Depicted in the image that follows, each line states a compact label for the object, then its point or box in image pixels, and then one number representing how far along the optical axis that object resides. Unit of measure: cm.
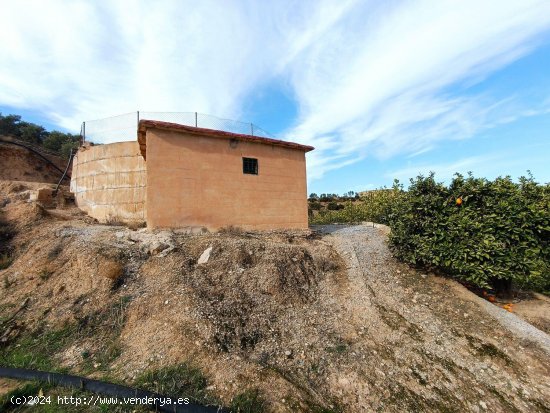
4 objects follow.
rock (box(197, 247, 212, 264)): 810
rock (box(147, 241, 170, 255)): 840
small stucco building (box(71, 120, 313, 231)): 977
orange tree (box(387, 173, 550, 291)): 813
